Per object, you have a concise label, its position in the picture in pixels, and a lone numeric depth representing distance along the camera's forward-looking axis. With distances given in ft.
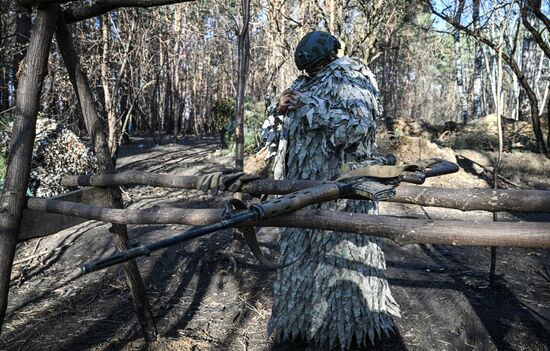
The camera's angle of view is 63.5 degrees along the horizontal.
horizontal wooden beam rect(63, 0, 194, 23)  6.94
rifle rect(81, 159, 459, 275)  4.22
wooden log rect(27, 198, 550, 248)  3.92
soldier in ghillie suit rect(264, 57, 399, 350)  8.53
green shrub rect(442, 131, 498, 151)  34.07
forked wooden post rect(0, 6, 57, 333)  7.61
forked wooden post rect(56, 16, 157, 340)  8.65
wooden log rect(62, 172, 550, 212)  4.82
